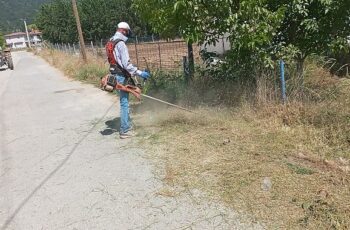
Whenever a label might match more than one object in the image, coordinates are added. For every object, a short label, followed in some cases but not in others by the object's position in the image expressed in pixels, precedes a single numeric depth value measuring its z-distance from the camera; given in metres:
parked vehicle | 31.30
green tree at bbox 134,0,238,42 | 6.72
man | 6.90
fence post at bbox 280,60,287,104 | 6.78
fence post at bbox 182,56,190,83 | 9.36
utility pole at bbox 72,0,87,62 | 21.43
